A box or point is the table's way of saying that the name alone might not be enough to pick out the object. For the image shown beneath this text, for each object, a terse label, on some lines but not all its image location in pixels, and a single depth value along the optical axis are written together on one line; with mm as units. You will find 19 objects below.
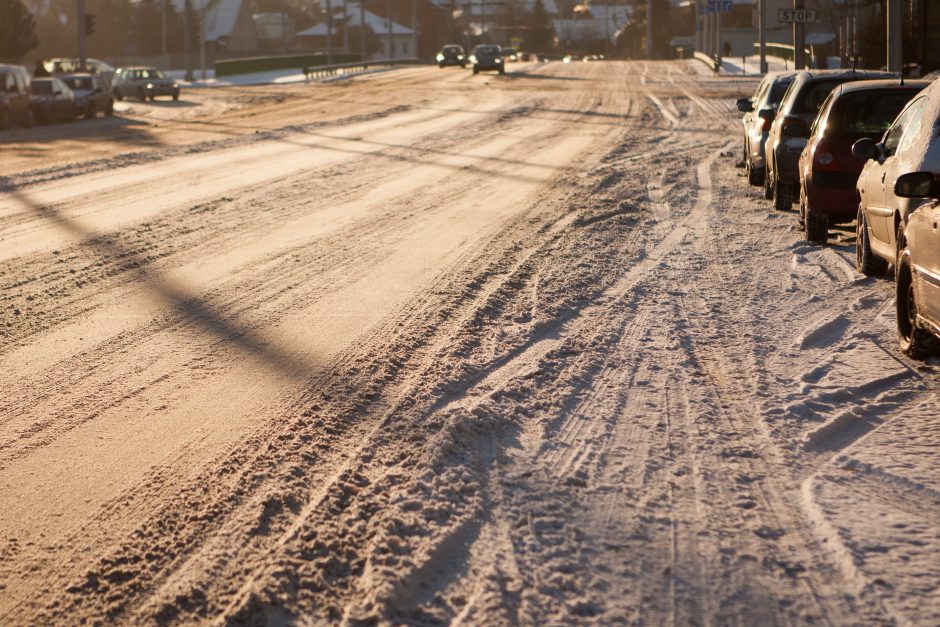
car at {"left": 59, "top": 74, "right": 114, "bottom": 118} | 42469
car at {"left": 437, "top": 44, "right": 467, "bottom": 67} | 84938
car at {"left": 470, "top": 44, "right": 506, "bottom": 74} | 69750
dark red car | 12148
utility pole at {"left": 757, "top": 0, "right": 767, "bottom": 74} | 54000
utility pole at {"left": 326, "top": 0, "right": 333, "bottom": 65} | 82350
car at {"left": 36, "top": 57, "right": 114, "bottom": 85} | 56438
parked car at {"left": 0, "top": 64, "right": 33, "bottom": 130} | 36406
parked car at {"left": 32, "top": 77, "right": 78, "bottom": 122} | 39906
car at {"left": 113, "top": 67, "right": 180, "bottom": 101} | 55000
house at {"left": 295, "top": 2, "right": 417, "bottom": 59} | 146250
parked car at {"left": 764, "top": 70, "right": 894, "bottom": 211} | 14578
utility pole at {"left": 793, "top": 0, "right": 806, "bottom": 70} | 38312
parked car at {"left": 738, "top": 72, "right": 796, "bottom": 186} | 16875
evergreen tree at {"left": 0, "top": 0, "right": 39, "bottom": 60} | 68812
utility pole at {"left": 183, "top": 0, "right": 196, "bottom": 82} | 71750
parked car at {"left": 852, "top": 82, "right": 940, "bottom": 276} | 8508
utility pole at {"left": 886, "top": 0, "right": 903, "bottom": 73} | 21656
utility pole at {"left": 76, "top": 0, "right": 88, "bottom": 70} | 52938
